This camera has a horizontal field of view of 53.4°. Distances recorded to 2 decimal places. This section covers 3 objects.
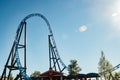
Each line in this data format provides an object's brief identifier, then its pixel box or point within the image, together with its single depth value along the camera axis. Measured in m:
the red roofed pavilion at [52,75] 20.92
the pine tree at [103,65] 33.07
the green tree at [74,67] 35.85
